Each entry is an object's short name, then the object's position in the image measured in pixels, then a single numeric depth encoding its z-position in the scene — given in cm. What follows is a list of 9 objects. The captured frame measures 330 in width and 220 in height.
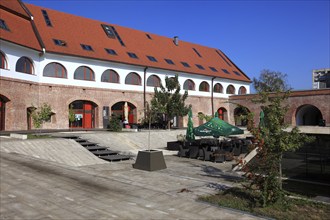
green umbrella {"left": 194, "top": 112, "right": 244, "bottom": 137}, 1572
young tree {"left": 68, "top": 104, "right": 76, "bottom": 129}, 2543
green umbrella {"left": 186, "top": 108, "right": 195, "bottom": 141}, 1800
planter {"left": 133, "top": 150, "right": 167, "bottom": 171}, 1163
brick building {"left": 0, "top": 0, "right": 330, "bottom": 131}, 2344
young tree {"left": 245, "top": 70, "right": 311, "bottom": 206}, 684
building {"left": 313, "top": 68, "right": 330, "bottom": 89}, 4728
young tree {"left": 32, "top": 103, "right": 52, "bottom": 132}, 1762
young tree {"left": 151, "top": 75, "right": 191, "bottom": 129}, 2807
